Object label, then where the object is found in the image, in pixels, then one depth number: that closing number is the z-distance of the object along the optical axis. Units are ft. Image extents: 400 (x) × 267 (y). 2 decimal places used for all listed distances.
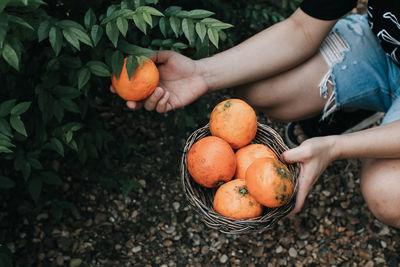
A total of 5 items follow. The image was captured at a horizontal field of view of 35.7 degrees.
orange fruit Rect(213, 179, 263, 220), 3.30
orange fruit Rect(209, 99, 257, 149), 3.43
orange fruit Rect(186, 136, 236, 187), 3.31
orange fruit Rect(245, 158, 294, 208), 3.16
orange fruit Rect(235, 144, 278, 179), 3.47
